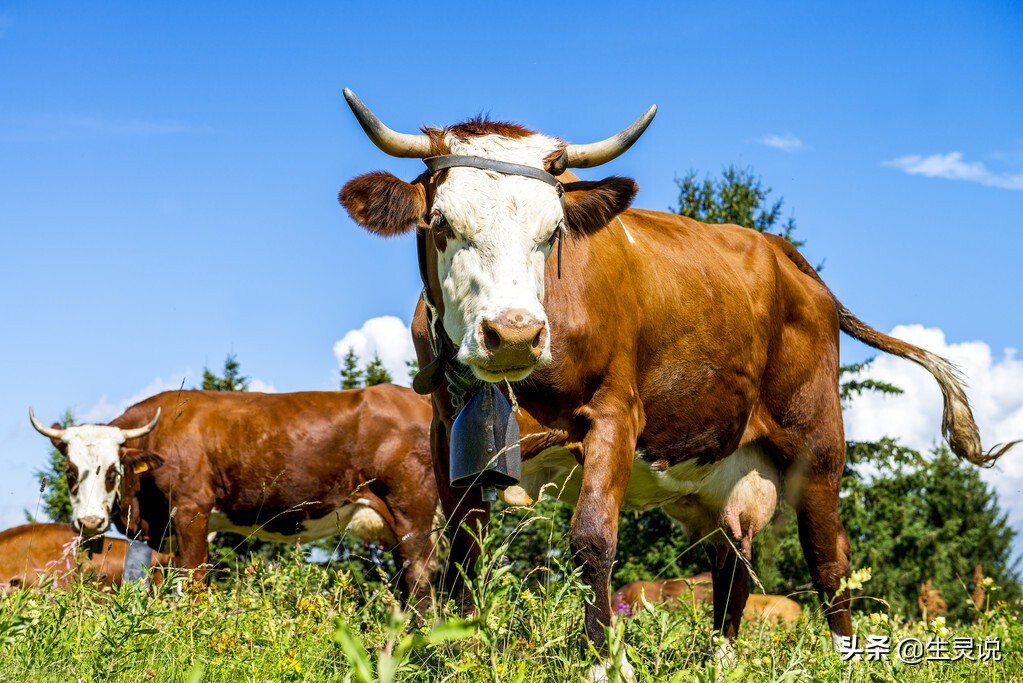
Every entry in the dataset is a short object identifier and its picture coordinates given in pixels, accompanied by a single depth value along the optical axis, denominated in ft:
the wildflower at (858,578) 8.96
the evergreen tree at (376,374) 70.28
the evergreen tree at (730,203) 81.10
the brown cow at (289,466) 38.32
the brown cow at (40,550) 37.69
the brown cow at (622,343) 13.66
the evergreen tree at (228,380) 68.03
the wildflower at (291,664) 10.36
